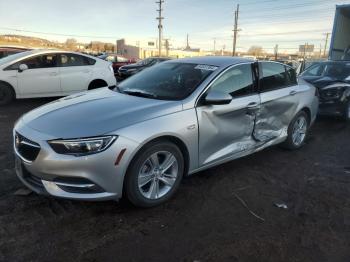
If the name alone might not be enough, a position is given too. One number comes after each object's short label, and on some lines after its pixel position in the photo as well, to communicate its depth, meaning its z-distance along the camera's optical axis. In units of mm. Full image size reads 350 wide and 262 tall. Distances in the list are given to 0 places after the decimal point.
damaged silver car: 3146
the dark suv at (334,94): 7703
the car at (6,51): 13703
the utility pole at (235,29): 46831
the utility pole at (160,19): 45297
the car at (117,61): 20216
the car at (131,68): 17056
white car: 8656
